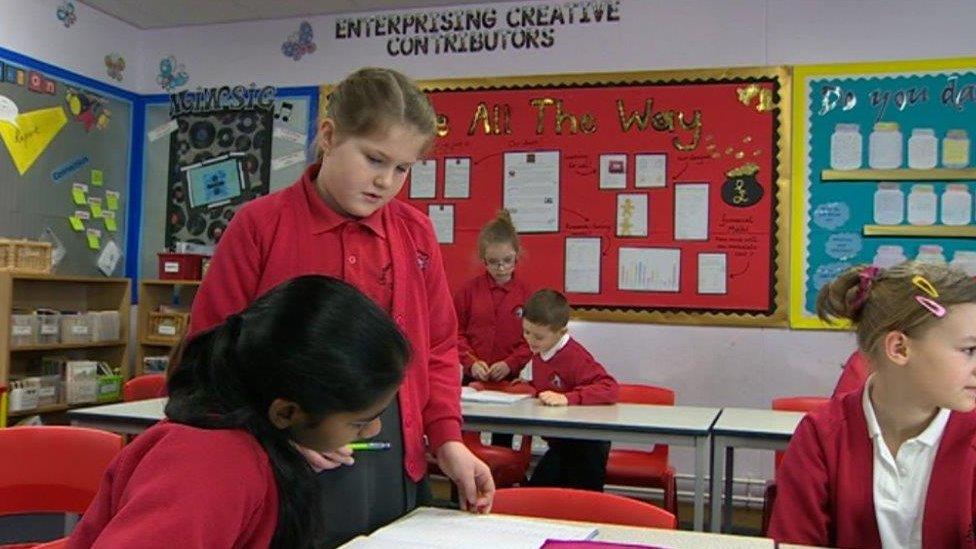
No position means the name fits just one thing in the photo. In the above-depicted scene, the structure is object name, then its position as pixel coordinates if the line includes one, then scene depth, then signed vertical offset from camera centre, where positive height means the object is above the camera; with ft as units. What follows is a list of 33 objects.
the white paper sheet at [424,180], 16.51 +2.15
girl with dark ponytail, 2.94 -0.45
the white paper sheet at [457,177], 16.25 +2.19
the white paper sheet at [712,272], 14.83 +0.48
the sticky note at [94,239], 17.30 +0.90
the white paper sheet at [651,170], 15.17 +2.26
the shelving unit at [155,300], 17.31 -0.29
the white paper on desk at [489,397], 10.56 -1.28
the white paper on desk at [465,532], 3.87 -1.13
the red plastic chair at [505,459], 10.56 -2.06
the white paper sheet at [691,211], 14.96 +1.54
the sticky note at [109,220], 17.76 +1.31
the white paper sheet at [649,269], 15.10 +0.52
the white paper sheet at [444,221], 16.33 +1.36
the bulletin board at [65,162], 15.55 +2.32
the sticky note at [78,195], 16.89 +1.73
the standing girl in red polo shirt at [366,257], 4.29 +0.17
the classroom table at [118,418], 8.99 -1.41
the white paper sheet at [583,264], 15.49 +0.58
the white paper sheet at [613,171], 15.37 +2.26
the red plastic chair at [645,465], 10.36 -2.09
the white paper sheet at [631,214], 15.28 +1.49
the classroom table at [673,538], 4.18 -1.19
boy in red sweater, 10.55 -1.11
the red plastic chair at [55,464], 5.61 -1.20
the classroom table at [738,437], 8.80 -1.39
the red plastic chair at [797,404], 10.94 -1.30
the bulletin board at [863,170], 13.85 +2.20
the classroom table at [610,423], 8.91 -1.35
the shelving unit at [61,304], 14.38 -0.40
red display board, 14.67 +2.00
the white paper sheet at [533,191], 15.71 +1.91
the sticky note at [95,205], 17.35 +1.57
